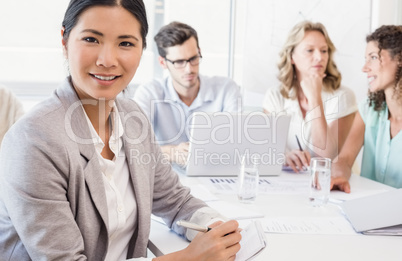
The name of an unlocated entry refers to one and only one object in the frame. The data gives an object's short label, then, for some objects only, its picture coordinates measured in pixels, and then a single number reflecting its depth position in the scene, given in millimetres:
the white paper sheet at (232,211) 1517
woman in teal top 2283
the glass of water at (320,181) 1698
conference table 1226
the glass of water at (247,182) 1716
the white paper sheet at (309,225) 1409
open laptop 1917
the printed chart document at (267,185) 1870
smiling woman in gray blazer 1021
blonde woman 2730
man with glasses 2740
